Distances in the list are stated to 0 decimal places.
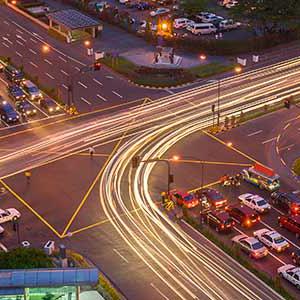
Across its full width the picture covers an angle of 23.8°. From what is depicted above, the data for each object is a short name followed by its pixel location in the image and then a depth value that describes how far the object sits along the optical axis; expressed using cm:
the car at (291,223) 6944
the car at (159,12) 14126
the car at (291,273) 6175
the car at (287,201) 7250
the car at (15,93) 10019
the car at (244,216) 7112
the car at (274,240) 6706
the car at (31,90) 10088
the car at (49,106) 9719
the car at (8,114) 9375
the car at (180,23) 13300
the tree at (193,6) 13325
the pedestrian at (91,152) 8481
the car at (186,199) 7400
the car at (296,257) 6525
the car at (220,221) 6981
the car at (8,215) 7150
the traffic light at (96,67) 9958
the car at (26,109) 9612
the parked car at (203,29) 12912
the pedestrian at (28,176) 7956
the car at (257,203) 7328
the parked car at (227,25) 13075
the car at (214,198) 7419
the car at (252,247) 6594
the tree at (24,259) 5578
